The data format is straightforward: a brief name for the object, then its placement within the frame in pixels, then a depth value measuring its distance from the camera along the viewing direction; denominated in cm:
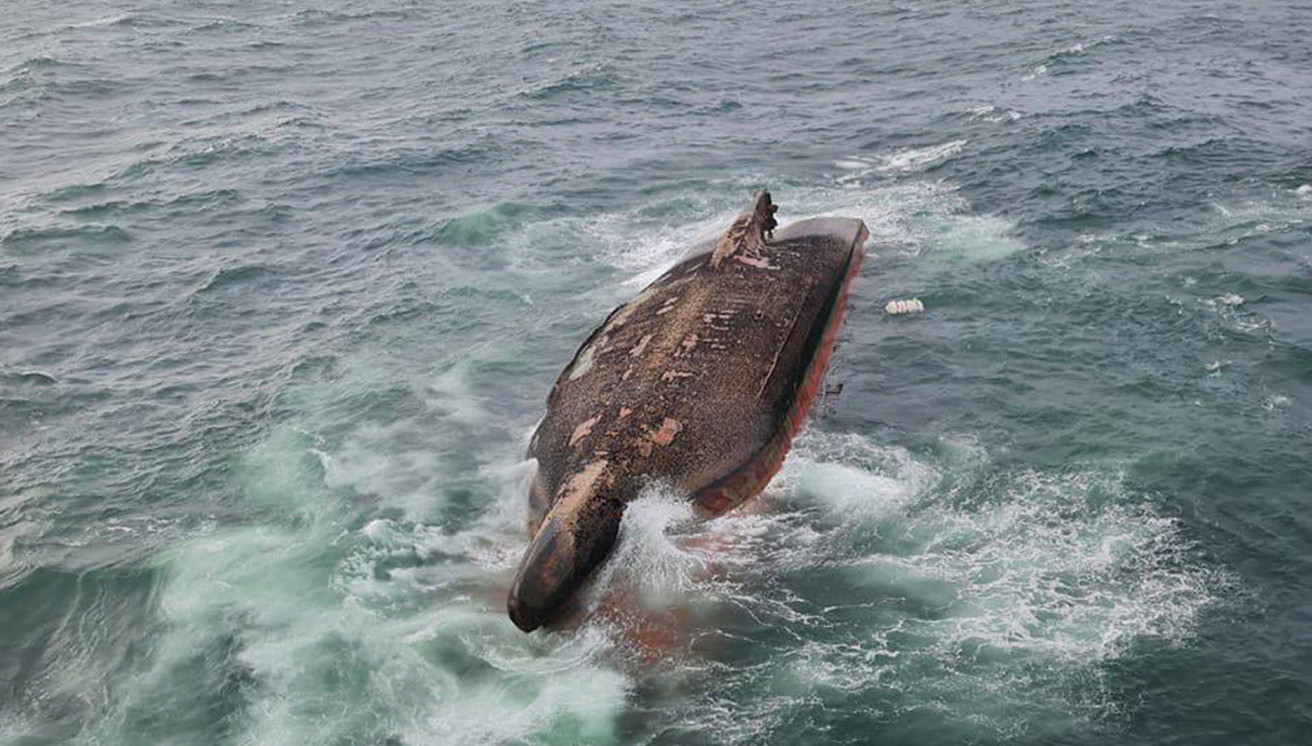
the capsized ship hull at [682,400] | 2608
